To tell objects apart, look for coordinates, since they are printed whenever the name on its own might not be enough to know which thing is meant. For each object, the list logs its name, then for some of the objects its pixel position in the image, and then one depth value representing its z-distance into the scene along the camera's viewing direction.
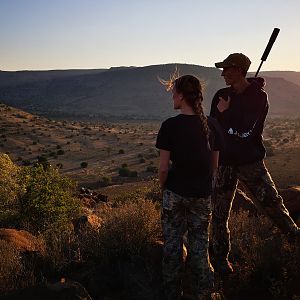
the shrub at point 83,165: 31.82
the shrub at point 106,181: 24.45
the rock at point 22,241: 5.16
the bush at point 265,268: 4.33
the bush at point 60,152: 37.12
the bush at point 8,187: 8.97
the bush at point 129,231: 4.84
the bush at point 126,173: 27.08
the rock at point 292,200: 6.80
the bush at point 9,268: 4.09
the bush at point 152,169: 27.64
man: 4.67
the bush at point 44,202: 8.24
